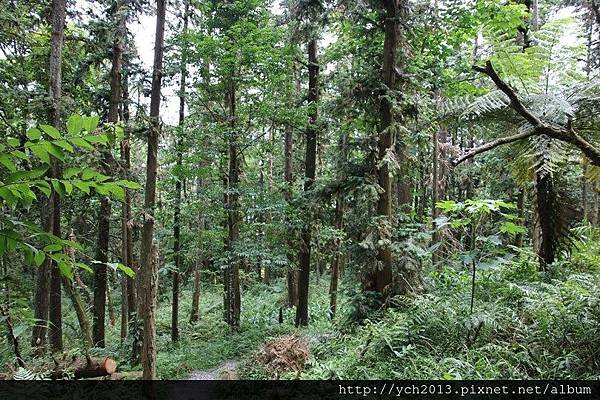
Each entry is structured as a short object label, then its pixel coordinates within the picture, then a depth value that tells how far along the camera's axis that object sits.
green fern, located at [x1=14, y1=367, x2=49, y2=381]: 4.09
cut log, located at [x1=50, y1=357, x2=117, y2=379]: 6.03
